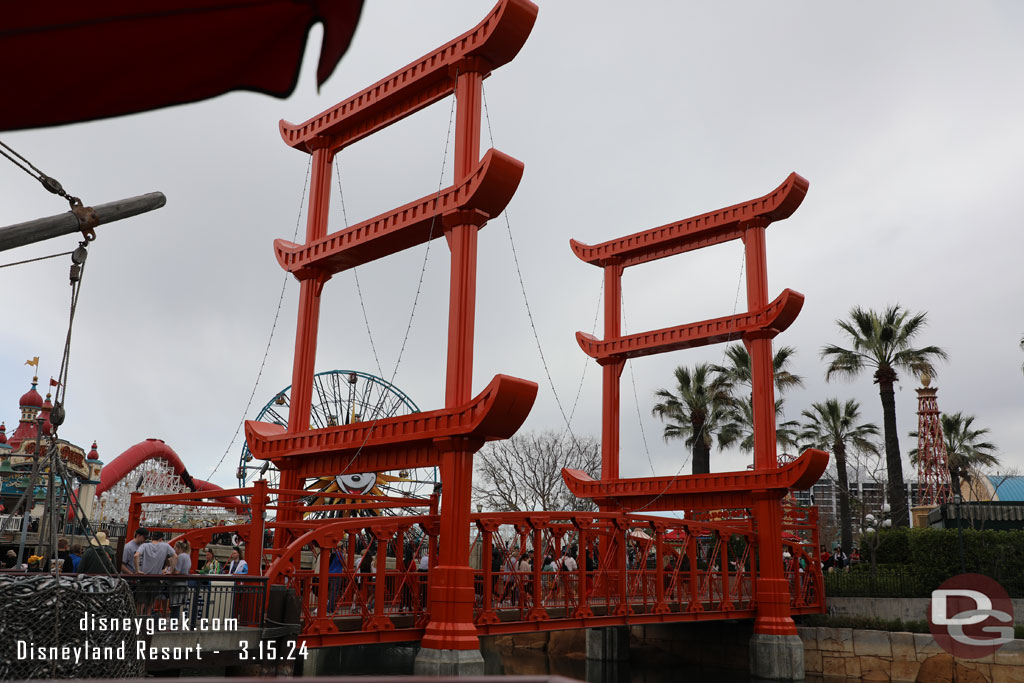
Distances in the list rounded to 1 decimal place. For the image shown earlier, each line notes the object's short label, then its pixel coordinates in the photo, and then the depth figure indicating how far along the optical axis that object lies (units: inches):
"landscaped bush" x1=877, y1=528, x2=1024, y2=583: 997.2
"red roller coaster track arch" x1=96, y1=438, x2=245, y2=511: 1868.8
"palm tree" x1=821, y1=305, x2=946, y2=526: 1375.5
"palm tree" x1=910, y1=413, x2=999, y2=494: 2075.5
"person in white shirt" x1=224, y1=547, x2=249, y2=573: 641.3
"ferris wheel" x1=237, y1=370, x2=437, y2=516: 1448.1
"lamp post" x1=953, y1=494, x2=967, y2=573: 981.2
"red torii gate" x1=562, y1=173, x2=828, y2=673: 995.9
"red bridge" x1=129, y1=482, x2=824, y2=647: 557.3
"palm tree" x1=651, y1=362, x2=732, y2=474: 1595.7
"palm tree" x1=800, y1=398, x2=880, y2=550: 1659.7
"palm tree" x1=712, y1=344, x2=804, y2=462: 1640.0
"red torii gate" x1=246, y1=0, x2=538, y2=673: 595.5
